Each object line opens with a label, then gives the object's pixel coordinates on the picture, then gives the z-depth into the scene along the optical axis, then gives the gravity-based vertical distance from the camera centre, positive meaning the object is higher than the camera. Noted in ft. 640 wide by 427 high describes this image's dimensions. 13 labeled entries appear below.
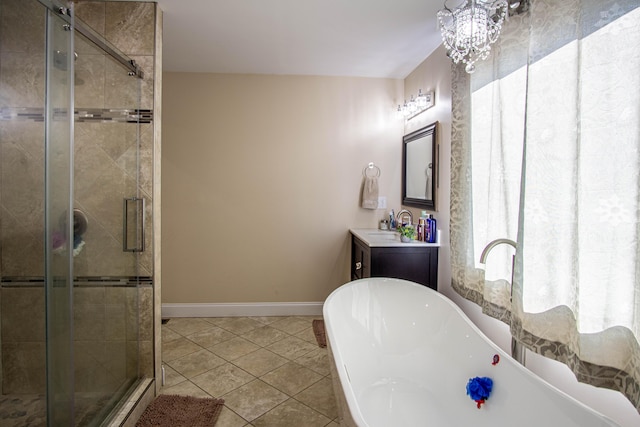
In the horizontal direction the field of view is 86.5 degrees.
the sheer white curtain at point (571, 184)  3.40 +0.31
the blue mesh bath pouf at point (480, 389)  4.89 -2.63
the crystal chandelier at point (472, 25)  4.92 +2.71
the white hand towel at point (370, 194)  11.14 +0.41
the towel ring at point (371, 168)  11.42 +1.26
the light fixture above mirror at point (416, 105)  8.92 +2.91
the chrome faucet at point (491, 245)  4.96 -0.54
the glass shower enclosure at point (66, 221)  4.47 -0.30
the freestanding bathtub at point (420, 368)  4.12 -2.53
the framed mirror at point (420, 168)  8.75 +1.13
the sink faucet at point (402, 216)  10.12 -0.29
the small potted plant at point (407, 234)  8.59 -0.69
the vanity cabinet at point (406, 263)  8.36 -1.39
